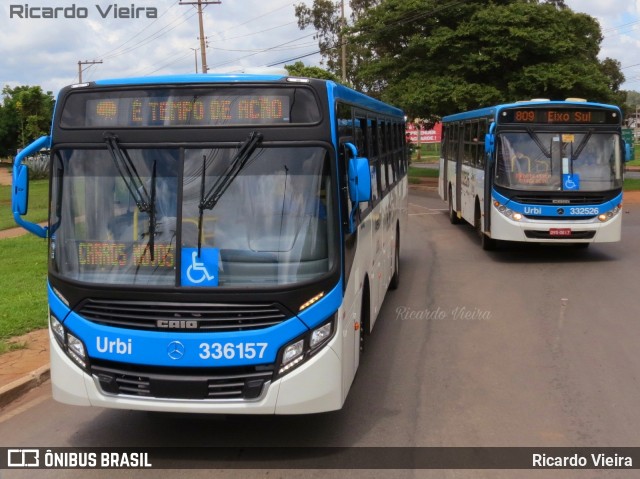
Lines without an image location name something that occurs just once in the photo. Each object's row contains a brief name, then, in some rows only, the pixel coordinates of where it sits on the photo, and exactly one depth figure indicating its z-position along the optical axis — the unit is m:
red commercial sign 81.31
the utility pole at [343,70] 42.57
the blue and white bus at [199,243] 4.82
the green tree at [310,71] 42.12
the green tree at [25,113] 56.75
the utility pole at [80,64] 70.24
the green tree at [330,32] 52.16
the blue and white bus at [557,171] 12.88
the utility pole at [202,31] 42.31
